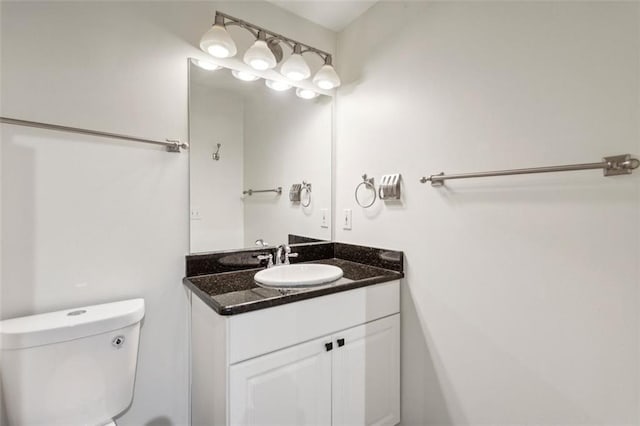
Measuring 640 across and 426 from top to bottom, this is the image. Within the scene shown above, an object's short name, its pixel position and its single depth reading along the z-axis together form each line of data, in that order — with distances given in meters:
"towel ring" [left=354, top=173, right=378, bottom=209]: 1.69
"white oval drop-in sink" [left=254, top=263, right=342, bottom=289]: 1.27
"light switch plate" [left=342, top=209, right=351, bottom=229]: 1.85
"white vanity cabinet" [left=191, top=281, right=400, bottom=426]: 1.07
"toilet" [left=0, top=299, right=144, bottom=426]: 0.92
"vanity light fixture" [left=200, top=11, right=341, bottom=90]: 1.33
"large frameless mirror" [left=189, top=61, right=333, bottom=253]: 1.48
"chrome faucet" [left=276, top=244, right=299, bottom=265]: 1.65
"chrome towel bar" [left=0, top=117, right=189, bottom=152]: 1.04
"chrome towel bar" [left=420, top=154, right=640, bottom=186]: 0.87
